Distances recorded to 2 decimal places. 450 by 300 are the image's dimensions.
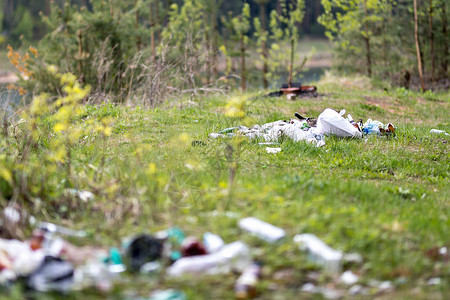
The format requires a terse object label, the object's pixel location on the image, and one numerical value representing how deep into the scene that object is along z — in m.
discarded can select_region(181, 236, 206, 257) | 6.47
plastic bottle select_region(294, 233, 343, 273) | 6.33
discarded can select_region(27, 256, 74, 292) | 5.73
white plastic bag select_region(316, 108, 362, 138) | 16.19
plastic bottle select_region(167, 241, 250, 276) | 6.20
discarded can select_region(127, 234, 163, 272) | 6.34
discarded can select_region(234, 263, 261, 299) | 5.79
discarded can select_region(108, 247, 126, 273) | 6.38
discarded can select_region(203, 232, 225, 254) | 6.58
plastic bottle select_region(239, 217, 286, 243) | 6.70
